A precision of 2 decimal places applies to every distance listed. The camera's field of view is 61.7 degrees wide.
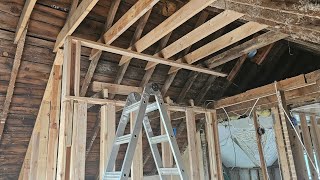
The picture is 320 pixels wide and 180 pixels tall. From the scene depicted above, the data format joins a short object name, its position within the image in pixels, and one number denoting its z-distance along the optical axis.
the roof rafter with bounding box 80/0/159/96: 2.19
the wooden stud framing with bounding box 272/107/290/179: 3.12
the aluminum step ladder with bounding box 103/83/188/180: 1.80
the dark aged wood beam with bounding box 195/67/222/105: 3.95
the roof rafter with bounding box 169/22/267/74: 2.44
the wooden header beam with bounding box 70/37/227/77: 2.61
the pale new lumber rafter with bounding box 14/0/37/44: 2.28
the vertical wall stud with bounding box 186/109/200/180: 3.00
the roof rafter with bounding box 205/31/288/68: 2.67
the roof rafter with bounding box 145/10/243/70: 2.27
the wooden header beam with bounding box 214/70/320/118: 2.85
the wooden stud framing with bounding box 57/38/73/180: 2.24
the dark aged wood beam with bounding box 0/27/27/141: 2.63
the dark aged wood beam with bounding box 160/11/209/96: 3.31
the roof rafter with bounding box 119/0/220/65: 2.14
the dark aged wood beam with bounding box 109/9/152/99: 2.99
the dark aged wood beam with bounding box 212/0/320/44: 1.58
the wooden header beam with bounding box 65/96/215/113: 2.39
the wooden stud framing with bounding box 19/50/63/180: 2.84
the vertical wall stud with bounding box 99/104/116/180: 2.46
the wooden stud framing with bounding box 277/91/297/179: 2.90
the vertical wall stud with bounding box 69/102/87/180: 2.26
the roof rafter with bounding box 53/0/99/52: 2.19
